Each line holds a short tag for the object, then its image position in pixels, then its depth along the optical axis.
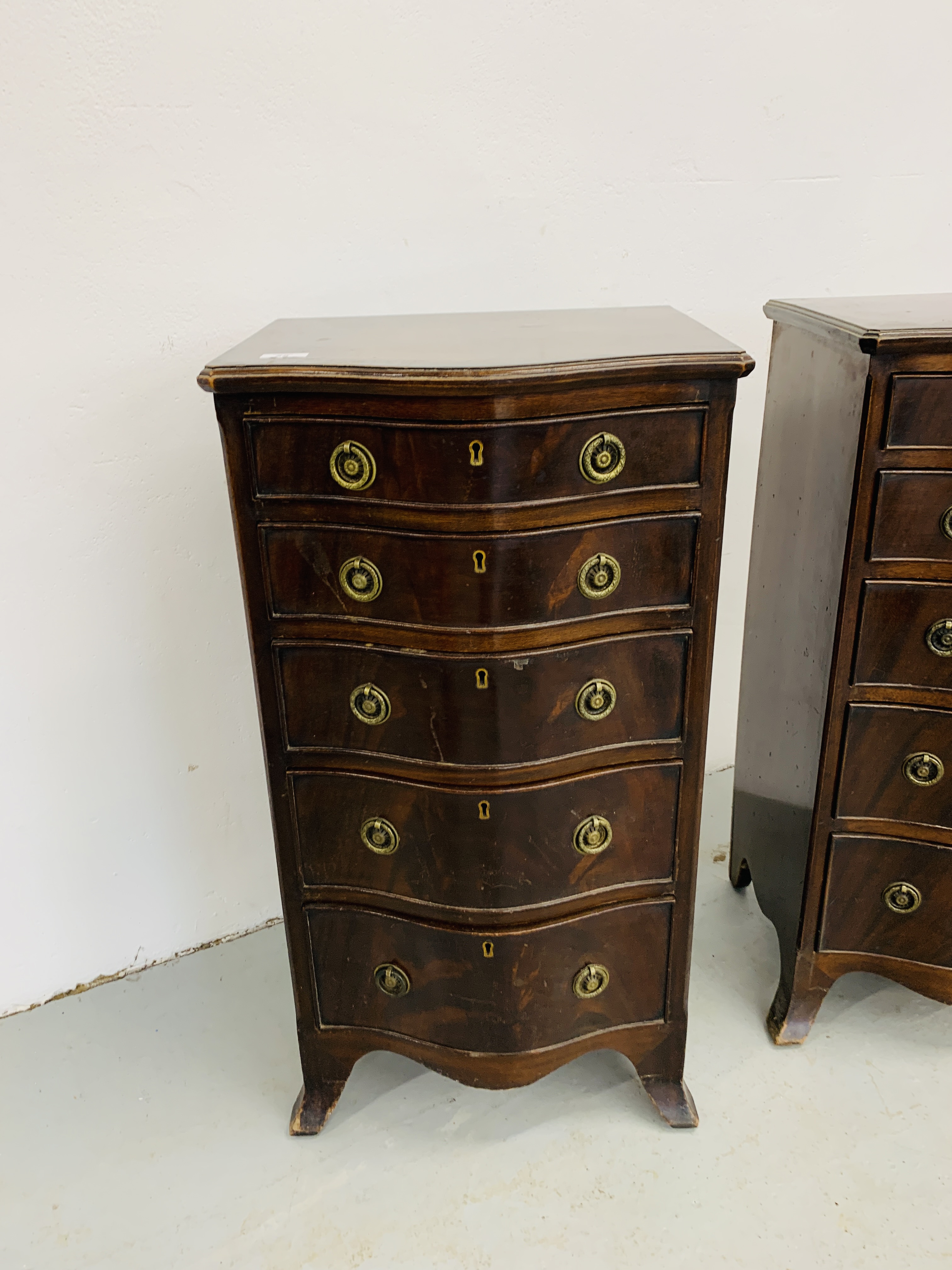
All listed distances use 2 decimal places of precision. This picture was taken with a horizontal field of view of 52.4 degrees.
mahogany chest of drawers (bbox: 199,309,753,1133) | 1.24
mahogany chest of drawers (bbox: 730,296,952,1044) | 1.46
